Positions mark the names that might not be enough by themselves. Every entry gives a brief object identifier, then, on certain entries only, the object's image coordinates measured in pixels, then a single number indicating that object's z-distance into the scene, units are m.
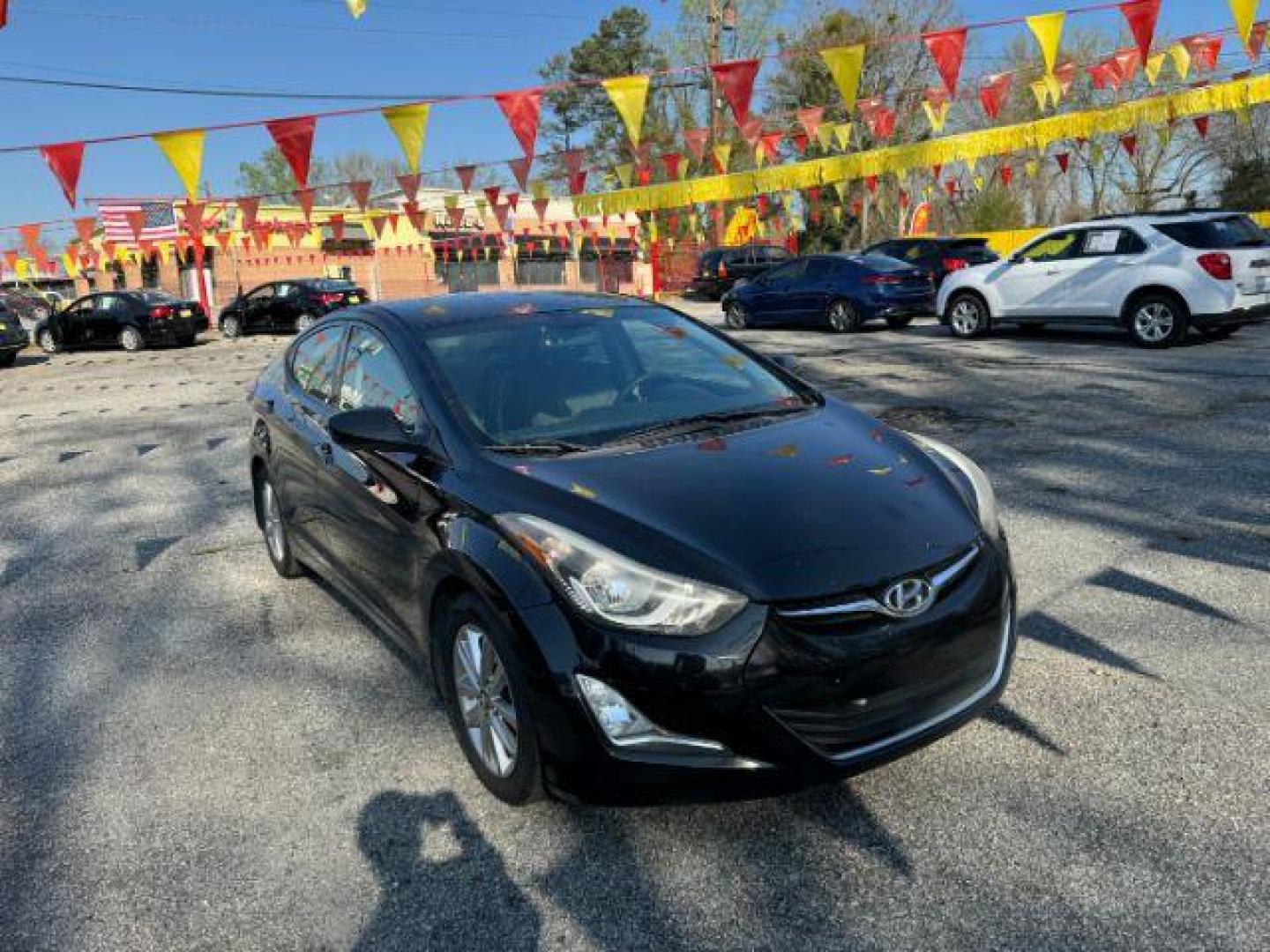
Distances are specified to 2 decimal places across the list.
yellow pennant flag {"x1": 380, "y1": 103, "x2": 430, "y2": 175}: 12.42
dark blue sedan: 15.89
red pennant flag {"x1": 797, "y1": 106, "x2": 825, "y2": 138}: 18.88
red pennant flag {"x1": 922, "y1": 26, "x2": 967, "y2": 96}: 12.82
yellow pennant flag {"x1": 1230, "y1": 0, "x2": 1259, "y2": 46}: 10.60
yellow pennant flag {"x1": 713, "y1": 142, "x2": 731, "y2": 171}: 21.78
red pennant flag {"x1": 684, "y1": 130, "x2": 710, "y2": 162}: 19.62
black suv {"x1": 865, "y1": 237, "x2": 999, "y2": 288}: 18.16
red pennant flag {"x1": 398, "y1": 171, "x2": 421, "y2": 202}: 18.62
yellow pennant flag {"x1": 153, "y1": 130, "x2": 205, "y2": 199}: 11.75
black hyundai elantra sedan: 2.39
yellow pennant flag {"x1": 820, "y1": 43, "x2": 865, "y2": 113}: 12.30
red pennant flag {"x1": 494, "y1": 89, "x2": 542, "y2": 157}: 12.88
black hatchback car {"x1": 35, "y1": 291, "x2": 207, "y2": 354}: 21.97
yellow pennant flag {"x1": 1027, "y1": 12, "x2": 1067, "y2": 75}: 11.60
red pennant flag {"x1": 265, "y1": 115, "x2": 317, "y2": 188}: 12.25
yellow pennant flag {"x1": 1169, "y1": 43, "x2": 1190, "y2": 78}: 16.09
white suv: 11.09
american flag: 32.00
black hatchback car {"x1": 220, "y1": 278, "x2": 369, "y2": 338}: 23.34
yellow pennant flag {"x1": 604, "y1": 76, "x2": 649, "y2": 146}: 12.65
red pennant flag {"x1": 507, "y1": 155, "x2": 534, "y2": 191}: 15.91
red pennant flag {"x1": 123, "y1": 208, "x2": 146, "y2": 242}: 23.83
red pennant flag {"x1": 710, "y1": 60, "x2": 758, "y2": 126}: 12.85
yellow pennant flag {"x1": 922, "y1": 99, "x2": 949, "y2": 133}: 18.16
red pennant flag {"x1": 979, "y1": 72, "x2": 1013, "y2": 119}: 17.08
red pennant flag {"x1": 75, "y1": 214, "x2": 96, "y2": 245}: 21.67
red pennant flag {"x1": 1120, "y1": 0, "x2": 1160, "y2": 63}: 11.41
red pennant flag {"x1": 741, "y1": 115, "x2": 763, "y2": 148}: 17.02
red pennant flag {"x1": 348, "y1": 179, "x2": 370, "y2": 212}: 18.86
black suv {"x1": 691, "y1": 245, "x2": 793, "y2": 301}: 26.41
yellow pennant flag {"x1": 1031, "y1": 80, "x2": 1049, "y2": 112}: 17.28
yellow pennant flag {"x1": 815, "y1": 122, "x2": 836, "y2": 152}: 19.22
